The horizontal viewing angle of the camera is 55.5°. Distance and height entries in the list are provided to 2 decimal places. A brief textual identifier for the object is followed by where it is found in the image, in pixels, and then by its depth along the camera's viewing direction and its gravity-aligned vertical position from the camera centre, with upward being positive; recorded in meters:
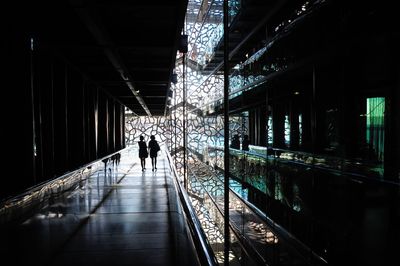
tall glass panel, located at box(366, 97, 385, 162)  8.70 -0.10
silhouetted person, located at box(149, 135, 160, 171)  13.46 -0.82
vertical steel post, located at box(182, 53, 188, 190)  11.88 -0.18
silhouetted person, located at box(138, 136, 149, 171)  13.59 -0.96
